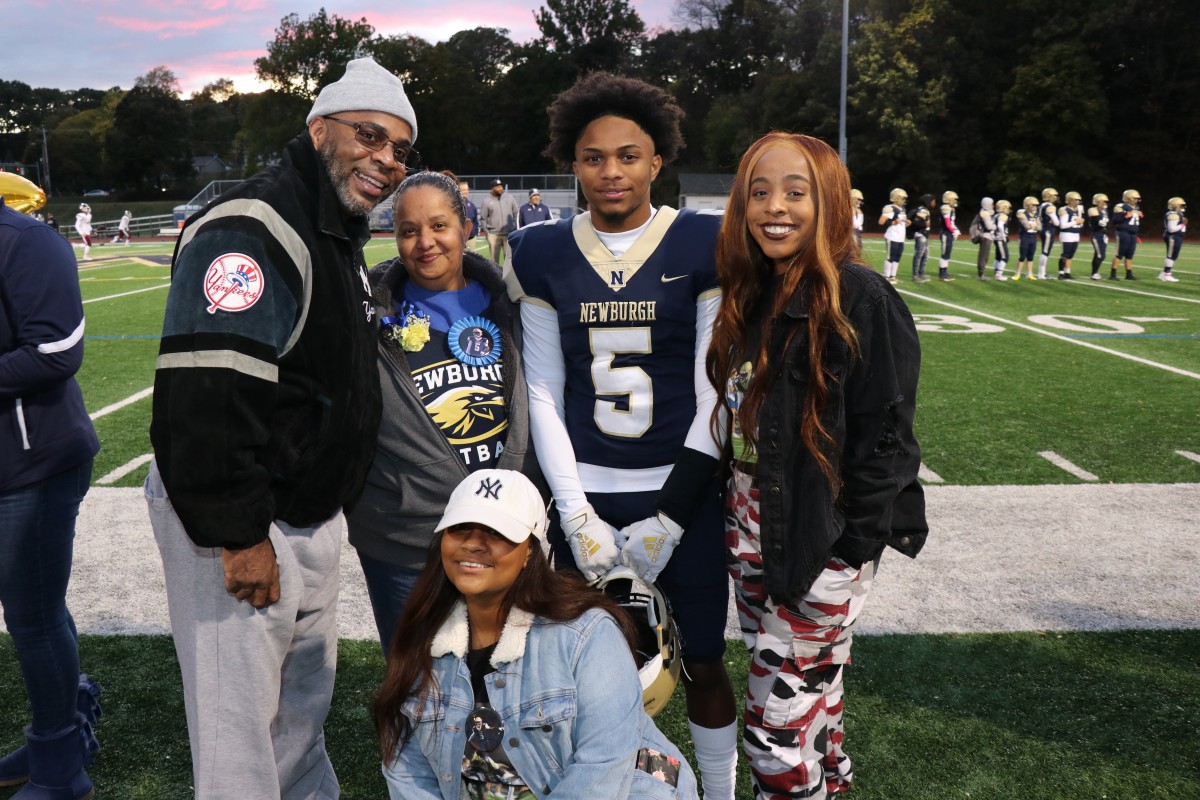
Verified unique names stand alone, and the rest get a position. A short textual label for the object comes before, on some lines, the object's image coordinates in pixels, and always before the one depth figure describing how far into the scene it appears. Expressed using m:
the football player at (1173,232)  17.89
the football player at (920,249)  18.23
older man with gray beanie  2.02
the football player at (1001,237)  18.08
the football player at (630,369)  2.61
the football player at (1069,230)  18.52
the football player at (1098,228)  17.70
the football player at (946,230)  18.06
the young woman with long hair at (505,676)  2.04
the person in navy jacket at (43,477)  2.71
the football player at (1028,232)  17.44
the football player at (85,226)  26.71
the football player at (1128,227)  17.89
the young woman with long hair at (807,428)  2.22
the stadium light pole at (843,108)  26.78
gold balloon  2.99
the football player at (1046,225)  18.11
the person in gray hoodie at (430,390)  2.56
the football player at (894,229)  16.88
